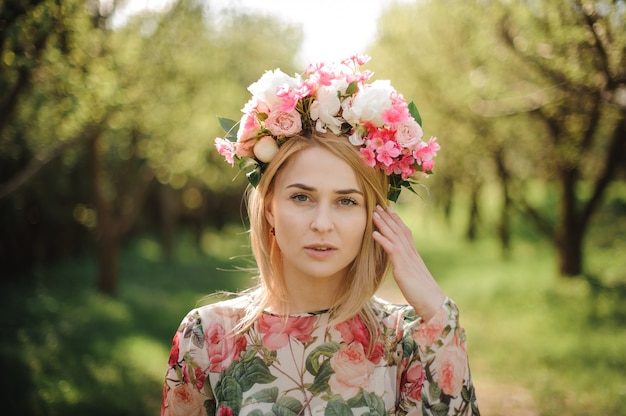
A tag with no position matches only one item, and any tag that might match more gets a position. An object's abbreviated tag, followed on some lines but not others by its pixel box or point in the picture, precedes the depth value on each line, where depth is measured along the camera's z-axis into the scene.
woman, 2.51
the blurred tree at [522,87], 6.05
